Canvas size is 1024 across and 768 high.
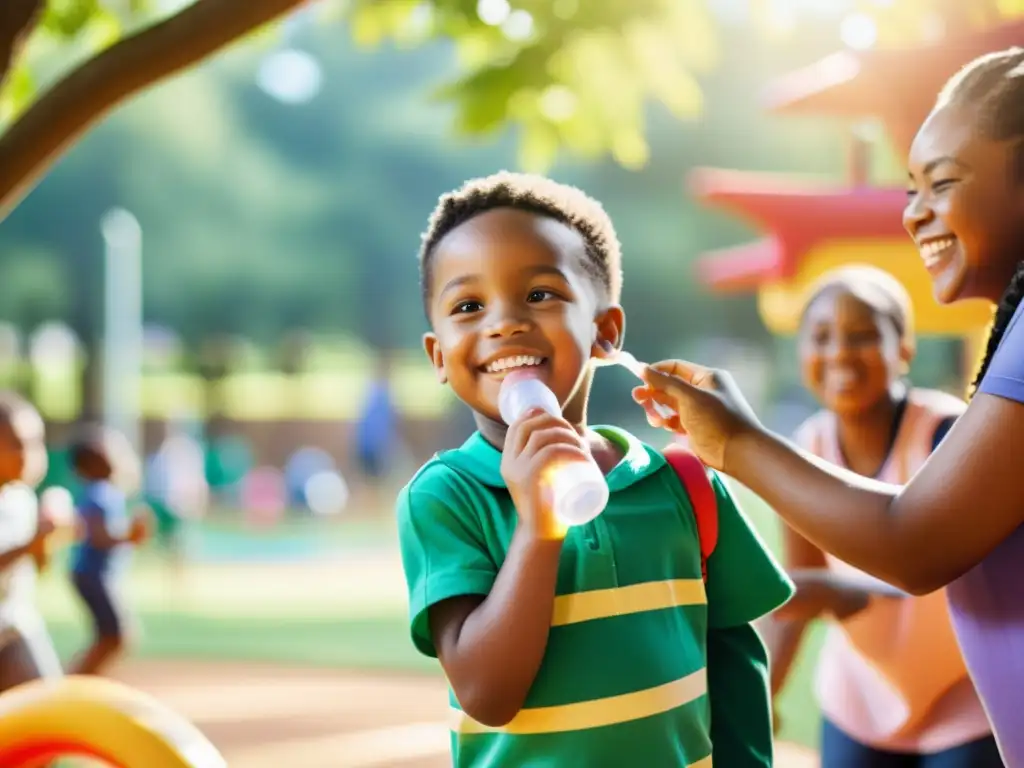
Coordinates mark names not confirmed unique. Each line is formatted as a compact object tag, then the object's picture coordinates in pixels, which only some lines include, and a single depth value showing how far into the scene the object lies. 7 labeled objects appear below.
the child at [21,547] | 4.16
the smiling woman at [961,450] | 1.54
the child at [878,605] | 2.98
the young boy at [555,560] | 1.54
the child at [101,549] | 6.53
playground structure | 5.39
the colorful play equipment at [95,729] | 2.09
